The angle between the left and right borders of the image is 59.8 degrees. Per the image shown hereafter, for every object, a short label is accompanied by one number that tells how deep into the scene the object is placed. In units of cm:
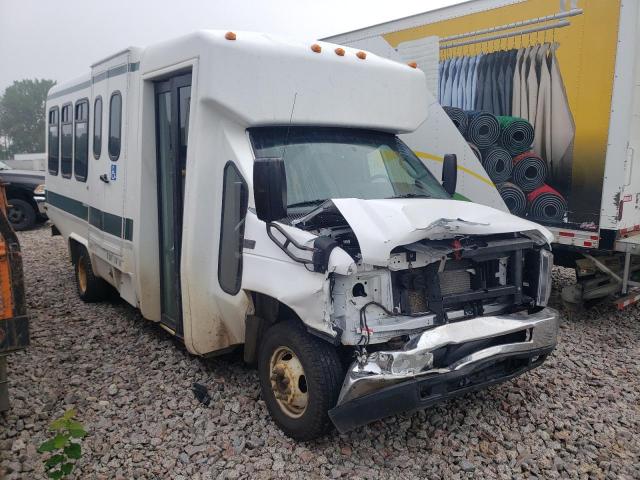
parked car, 1312
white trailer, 563
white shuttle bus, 328
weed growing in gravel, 306
